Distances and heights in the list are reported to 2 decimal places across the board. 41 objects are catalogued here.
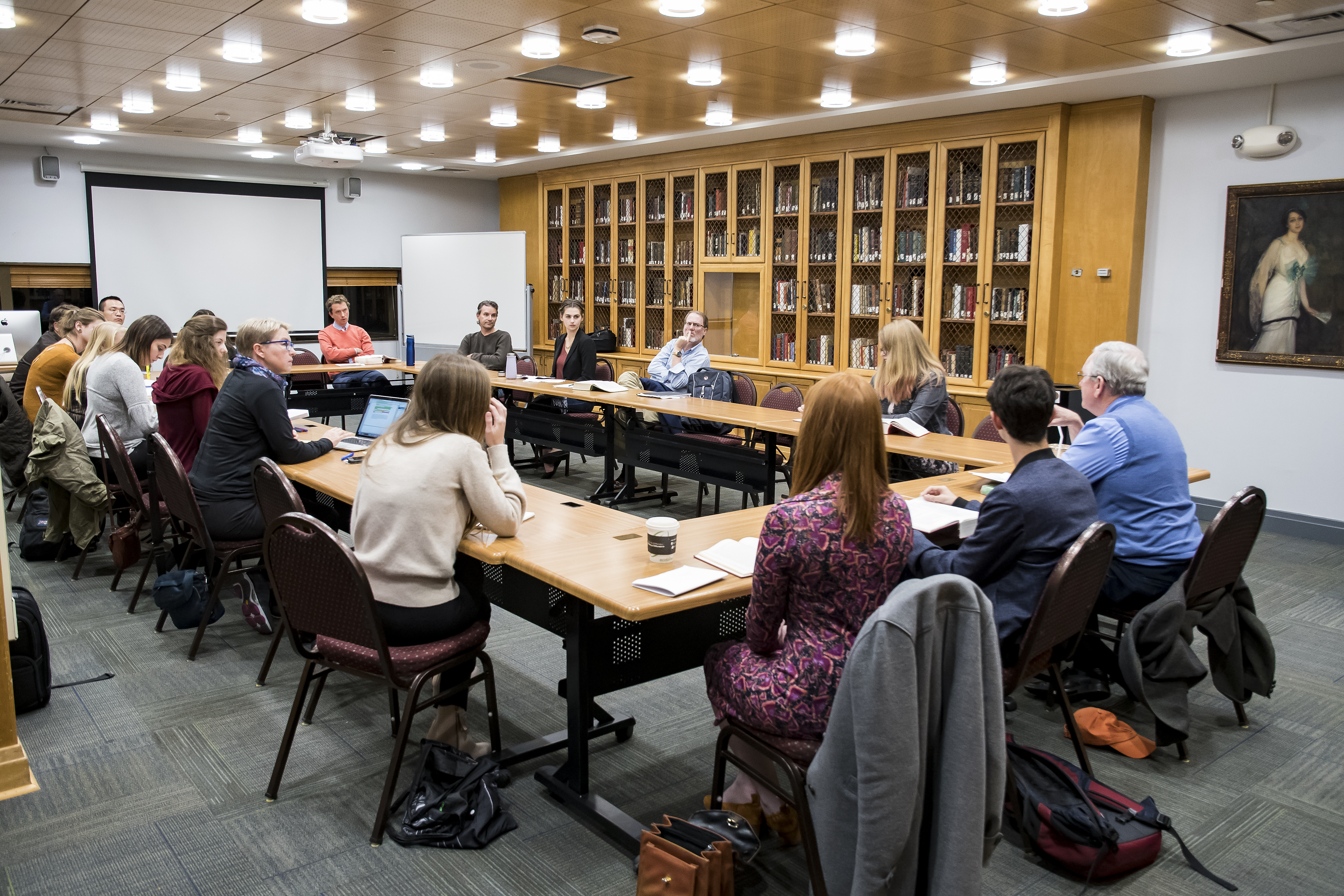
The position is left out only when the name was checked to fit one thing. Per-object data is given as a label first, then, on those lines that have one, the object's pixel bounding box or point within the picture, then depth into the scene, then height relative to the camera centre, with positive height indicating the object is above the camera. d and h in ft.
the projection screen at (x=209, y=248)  31.48 +2.47
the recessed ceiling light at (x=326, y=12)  14.25 +4.62
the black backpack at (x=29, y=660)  10.46 -3.70
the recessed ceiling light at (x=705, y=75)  18.01 +4.82
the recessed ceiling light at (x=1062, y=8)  13.78 +4.61
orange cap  9.82 -4.12
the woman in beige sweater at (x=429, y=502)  8.13 -1.52
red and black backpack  7.57 -3.91
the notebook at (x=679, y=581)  7.48 -2.02
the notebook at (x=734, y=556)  8.06 -1.98
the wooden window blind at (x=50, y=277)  30.19 +1.32
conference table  7.74 -2.49
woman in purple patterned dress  6.54 -1.58
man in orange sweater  28.22 -0.62
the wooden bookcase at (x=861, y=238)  21.54 +2.30
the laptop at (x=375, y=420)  14.61 -1.50
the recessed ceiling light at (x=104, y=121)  24.40 +5.13
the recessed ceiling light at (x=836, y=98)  20.13 +4.87
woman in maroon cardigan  13.60 -0.91
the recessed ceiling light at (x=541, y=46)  16.19 +4.74
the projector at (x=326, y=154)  22.85 +3.97
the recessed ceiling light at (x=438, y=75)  18.48 +4.87
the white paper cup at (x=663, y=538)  8.22 -1.80
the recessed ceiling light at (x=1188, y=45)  15.65 +4.69
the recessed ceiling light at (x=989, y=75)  17.99 +4.81
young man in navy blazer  7.96 -1.74
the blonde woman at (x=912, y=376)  16.06 -0.80
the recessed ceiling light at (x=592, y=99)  20.58 +4.90
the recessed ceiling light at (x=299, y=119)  23.65 +5.09
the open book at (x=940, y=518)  9.78 -1.95
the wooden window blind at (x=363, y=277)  36.09 +1.72
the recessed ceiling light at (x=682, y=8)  14.01 +4.62
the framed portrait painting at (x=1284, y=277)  18.35 +1.08
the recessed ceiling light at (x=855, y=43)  15.55 +4.67
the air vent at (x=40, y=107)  22.50 +4.98
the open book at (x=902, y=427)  15.70 -1.61
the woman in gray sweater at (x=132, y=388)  15.07 -1.07
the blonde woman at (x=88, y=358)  15.78 -0.64
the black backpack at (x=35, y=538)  16.46 -3.72
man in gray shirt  26.86 -0.55
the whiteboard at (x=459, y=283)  33.96 +1.43
